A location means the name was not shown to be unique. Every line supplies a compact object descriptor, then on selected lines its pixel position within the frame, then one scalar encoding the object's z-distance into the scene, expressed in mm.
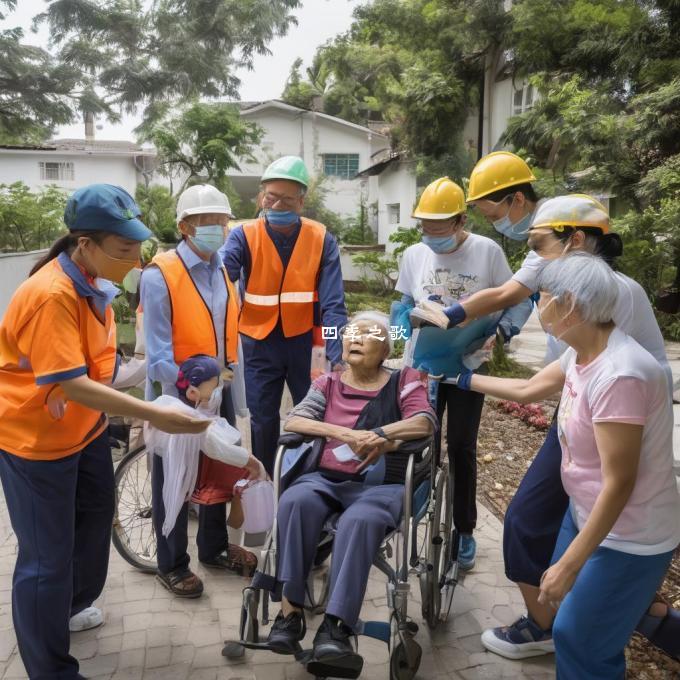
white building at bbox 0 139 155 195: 21797
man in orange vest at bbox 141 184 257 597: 2859
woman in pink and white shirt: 1766
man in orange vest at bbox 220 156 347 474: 3547
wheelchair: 2338
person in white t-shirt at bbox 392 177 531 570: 3098
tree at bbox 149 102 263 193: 16297
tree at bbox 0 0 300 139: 8859
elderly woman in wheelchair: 2303
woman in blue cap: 2084
